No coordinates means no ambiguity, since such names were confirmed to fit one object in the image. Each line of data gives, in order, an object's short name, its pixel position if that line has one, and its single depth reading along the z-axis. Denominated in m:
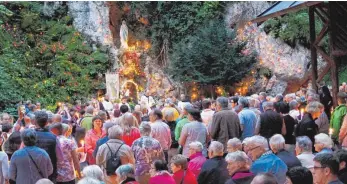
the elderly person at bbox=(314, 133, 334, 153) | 6.39
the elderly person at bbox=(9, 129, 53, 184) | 6.21
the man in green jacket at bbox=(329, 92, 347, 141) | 8.86
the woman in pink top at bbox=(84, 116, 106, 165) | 8.12
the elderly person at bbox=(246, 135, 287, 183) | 5.79
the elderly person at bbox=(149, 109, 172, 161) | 8.63
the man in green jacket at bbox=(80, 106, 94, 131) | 9.85
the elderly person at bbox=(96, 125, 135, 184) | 6.50
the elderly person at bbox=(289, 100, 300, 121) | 10.31
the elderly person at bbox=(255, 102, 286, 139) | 8.37
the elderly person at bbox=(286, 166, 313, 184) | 4.39
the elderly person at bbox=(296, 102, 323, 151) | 8.45
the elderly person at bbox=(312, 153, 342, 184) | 4.64
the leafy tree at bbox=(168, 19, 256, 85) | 23.41
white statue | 26.81
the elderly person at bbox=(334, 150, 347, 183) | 5.19
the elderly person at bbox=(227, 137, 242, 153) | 6.57
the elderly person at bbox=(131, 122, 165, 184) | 7.14
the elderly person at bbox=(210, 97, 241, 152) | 8.70
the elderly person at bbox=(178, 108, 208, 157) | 8.45
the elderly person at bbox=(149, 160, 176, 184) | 5.89
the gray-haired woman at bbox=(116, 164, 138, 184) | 5.43
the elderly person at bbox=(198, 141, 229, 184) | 6.22
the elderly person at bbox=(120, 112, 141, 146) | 7.82
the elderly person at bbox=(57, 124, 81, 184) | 6.91
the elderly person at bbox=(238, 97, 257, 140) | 9.35
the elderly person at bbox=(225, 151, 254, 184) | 5.24
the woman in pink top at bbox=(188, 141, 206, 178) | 6.85
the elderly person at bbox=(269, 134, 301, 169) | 6.20
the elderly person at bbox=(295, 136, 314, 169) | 6.34
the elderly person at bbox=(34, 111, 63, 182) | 6.66
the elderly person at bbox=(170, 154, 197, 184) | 6.20
